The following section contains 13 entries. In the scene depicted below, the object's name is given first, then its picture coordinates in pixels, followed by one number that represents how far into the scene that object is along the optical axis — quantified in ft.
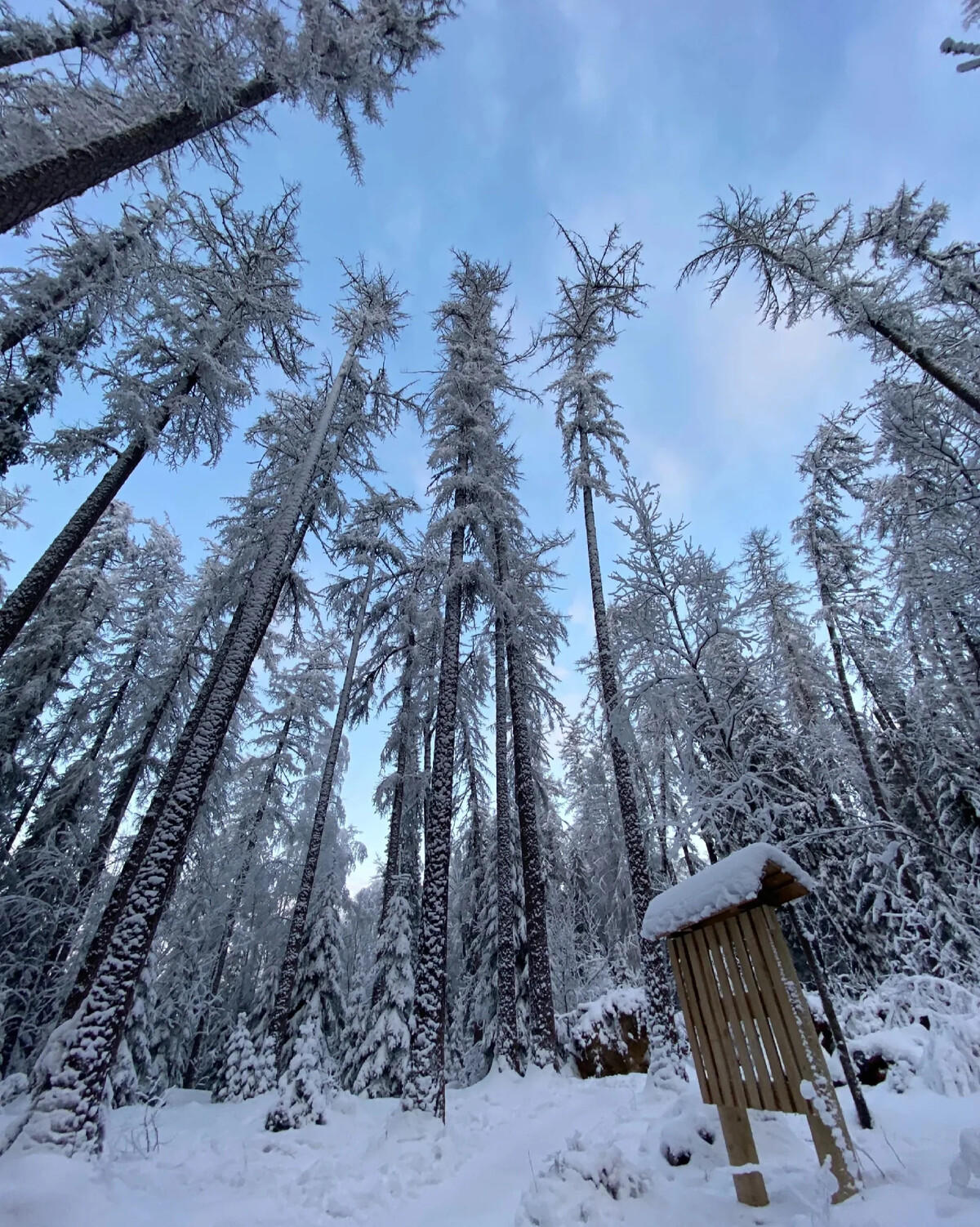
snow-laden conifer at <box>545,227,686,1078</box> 34.24
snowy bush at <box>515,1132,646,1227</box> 15.16
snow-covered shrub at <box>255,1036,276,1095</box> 41.01
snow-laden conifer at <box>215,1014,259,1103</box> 40.57
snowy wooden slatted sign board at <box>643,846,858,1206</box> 13.12
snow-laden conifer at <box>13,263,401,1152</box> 20.29
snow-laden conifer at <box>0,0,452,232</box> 19.94
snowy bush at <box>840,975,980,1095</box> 19.28
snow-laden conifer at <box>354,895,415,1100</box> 37.86
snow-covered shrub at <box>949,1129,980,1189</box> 10.87
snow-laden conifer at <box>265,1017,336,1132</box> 30.14
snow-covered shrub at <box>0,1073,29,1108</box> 31.65
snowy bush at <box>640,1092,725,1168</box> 17.11
